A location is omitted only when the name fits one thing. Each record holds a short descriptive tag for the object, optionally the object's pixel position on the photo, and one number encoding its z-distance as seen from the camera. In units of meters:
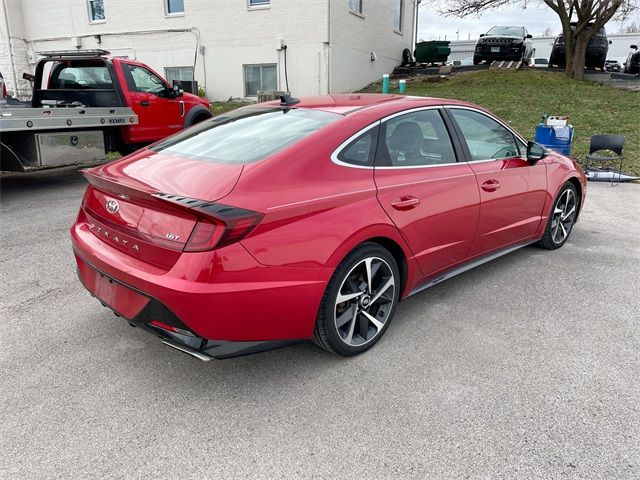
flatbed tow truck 6.83
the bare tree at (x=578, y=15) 16.17
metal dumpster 22.84
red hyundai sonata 2.43
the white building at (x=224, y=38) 15.87
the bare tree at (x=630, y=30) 39.76
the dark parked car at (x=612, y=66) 26.70
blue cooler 9.17
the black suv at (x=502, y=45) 21.17
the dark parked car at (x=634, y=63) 21.06
